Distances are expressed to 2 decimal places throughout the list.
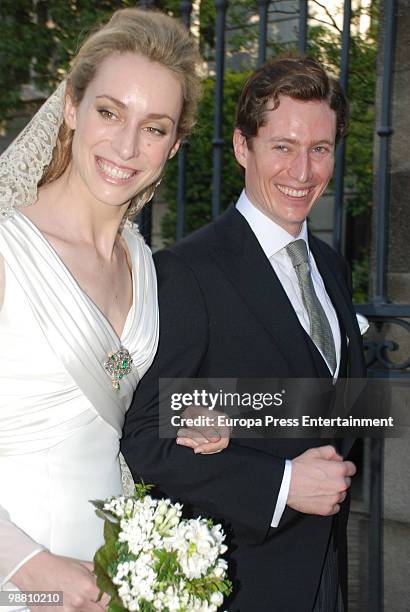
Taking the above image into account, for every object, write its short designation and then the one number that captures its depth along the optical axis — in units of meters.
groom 2.49
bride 2.20
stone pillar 3.66
